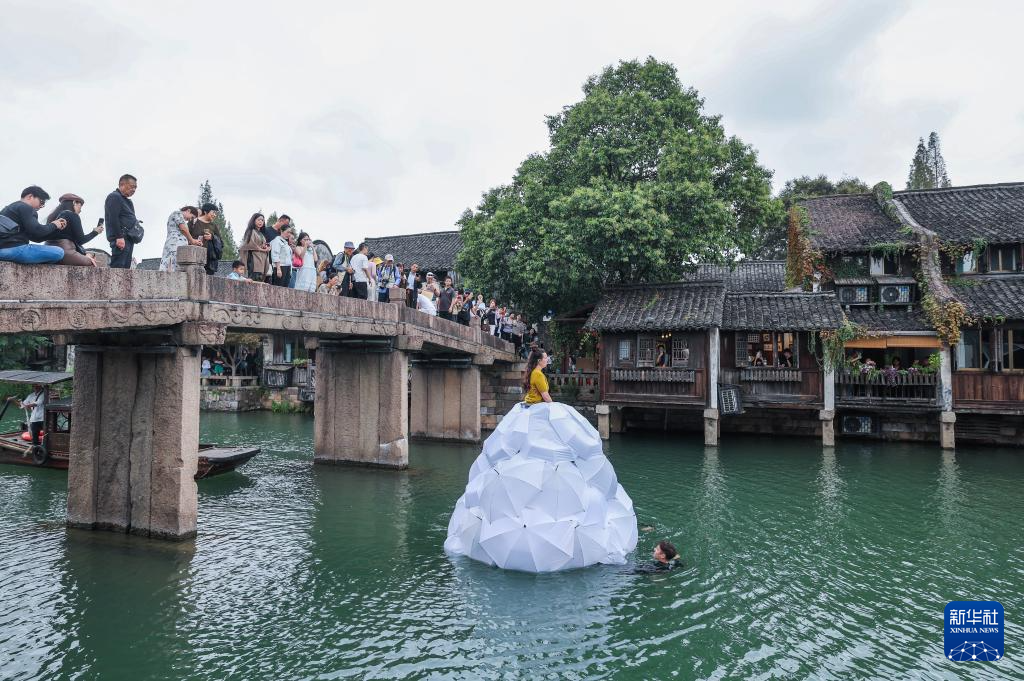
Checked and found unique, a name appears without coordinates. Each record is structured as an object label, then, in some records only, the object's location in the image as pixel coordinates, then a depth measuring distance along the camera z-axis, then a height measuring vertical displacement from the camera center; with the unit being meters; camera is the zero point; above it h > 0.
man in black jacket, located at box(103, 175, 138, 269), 10.52 +2.52
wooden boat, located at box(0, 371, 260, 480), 18.31 -2.34
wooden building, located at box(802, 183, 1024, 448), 23.47 +2.19
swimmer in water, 10.97 -3.16
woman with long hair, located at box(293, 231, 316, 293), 15.34 +2.53
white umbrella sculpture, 10.79 -2.25
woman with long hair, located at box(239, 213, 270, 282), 13.45 +2.57
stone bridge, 9.33 +0.39
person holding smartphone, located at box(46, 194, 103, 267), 9.28 +2.02
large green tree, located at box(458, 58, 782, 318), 25.95 +7.18
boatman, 18.72 -1.17
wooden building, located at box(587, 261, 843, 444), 24.64 +0.78
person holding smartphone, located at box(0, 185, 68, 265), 8.30 +1.86
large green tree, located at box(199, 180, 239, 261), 54.41 +12.82
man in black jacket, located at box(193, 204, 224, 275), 12.34 +2.61
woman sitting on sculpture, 11.26 -0.14
